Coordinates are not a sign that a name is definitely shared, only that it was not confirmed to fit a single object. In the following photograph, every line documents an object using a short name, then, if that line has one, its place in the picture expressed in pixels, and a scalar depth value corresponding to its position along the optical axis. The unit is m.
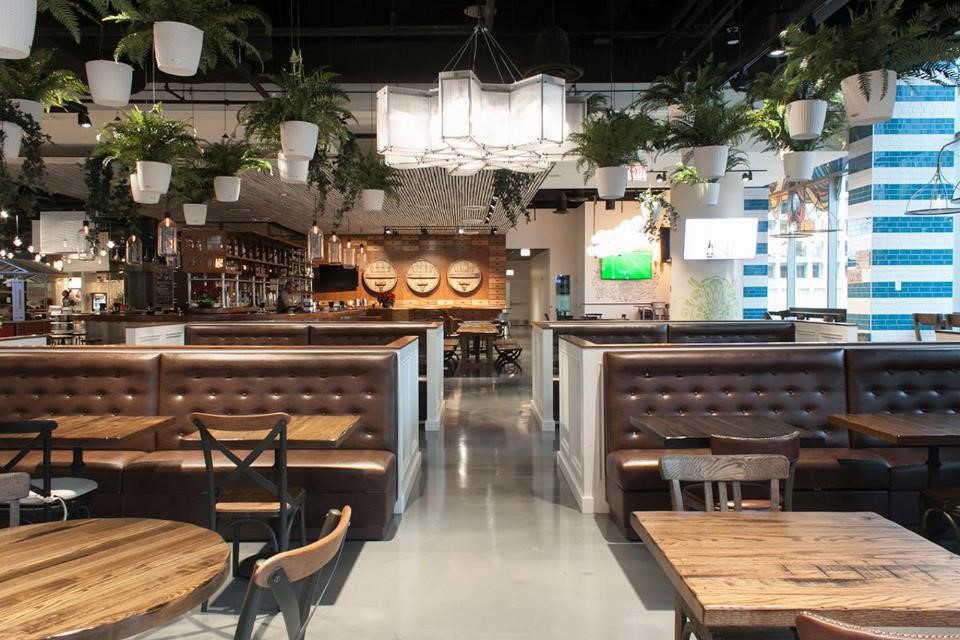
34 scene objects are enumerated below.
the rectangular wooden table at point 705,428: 3.27
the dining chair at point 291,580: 1.34
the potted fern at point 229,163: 6.44
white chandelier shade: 4.38
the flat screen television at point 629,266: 17.08
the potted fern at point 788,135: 5.46
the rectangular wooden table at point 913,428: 3.14
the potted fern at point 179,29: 3.54
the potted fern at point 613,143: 5.52
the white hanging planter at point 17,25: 2.19
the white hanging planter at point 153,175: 5.15
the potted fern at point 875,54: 4.12
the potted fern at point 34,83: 4.44
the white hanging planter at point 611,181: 5.66
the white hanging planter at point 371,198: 7.30
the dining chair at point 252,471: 3.01
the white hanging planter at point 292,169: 5.32
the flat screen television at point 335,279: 18.45
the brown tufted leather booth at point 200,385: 4.38
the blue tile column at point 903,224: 10.22
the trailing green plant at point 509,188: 7.27
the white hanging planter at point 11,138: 4.27
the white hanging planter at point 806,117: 4.62
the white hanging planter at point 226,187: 6.38
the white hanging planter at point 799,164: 5.42
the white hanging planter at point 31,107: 4.44
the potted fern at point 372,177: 7.23
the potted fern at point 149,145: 5.20
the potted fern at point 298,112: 4.97
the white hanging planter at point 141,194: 5.43
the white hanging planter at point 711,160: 5.61
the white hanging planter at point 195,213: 7.07
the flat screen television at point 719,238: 9.88
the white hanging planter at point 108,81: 3.90
